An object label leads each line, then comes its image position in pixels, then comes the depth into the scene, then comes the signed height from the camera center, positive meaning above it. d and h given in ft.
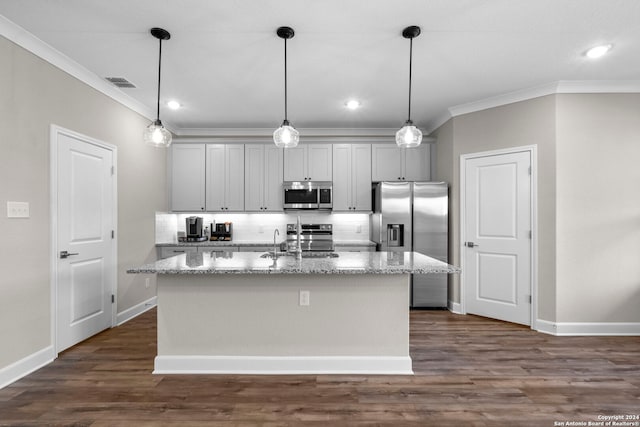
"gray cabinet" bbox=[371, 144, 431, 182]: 16.42 +2.62
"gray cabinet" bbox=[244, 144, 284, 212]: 16.60 +1.95
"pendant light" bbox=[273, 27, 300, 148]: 8.41 +2.12
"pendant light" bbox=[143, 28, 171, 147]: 8.18 +2.13
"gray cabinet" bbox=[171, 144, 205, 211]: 16.52 +1.90
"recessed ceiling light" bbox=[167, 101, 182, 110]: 13.18 +4.61
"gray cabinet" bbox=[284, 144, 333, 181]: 16.65 +2.81
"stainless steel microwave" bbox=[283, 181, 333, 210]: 16.33 +1.06
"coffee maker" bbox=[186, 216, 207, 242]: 16.38 -0.64
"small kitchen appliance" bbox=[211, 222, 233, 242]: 16.84 -0.81
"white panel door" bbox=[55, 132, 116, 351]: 9.70 -0.76
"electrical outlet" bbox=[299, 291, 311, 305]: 8.69 -2.18
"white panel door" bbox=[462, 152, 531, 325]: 12.30 -0.83
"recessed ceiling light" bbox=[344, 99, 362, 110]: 13.04 +4.59
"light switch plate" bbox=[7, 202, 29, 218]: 8.05 +0.18
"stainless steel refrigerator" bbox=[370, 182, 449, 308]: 14.53 -0.41
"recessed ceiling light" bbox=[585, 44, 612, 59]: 9.04 +4.67
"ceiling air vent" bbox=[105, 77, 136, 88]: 11.01 +4.67
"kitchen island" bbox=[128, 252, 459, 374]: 8.61 -2.82
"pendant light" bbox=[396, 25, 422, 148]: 8.30 +2.13
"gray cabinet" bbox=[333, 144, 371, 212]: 16.55 +1.93
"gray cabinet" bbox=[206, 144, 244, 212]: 16.57 +1.59
